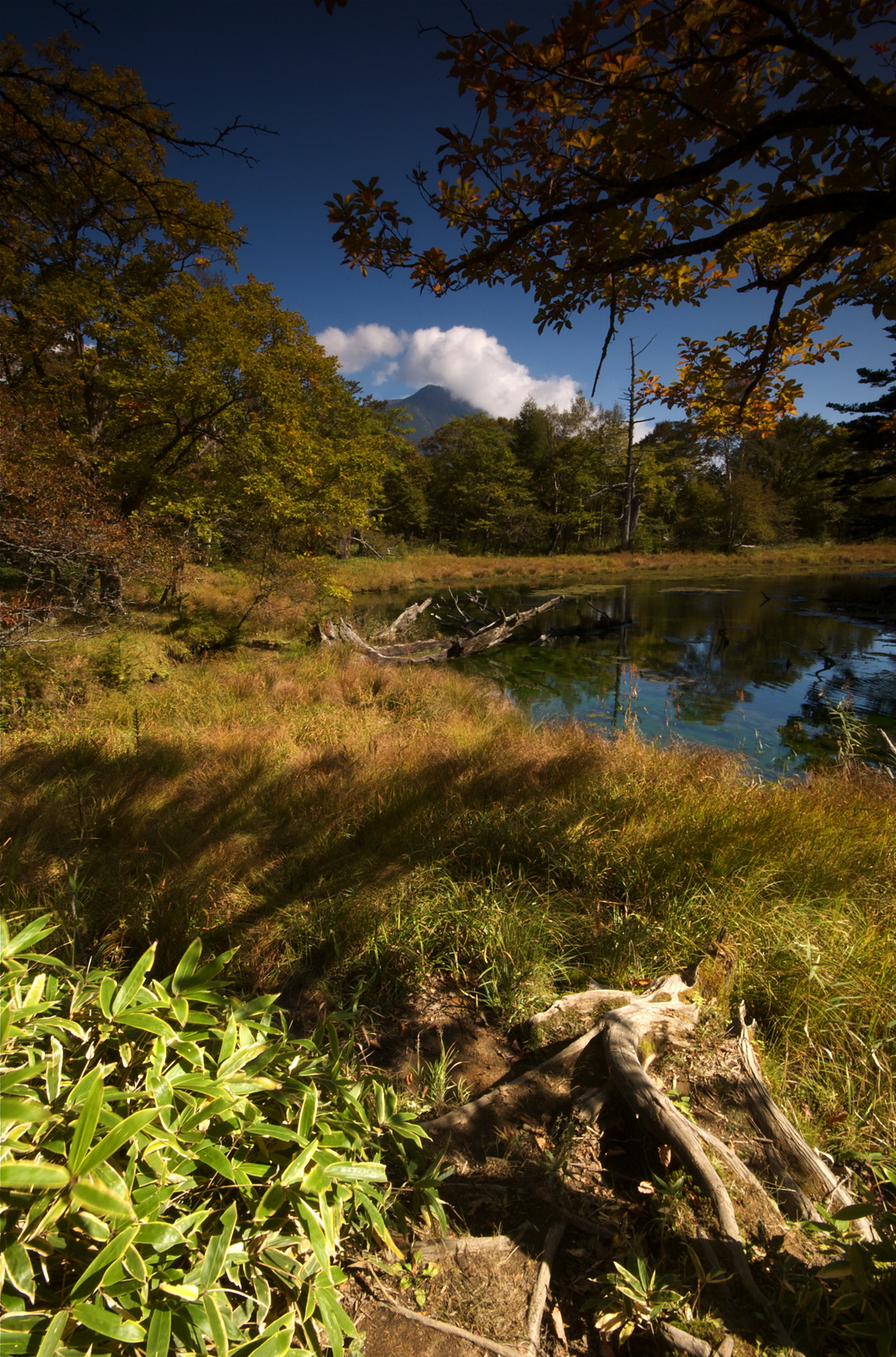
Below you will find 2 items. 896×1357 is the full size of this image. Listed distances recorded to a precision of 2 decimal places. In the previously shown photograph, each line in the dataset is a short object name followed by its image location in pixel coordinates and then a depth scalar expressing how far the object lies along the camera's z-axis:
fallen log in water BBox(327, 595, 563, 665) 12.12
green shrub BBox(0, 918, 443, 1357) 0.87
